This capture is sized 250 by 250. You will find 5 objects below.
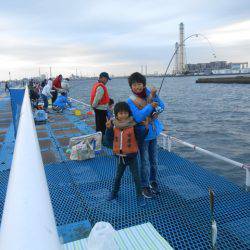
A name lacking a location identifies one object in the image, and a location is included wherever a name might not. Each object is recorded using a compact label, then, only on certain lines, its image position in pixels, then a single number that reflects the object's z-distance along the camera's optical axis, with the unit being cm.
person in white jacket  1555
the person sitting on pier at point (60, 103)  1598
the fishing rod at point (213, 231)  255
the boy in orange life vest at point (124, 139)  434
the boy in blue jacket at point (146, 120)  443
